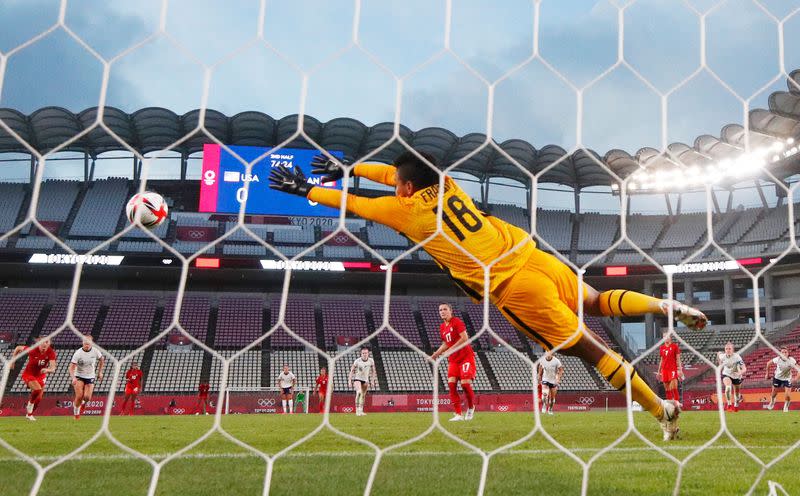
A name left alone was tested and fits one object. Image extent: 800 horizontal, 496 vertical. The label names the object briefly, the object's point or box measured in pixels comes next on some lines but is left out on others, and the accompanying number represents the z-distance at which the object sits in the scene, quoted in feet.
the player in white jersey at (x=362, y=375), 38.70
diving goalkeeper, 12.03
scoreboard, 66.08
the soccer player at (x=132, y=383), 44.73
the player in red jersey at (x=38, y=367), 29.58
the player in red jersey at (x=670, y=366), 32.12
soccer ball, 14.75
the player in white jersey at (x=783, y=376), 40.19
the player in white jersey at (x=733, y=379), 37.85
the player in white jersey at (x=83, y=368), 31.60
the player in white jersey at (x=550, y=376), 38.98
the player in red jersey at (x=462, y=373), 27.02
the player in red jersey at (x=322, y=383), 52.34
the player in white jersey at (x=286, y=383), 47.26
